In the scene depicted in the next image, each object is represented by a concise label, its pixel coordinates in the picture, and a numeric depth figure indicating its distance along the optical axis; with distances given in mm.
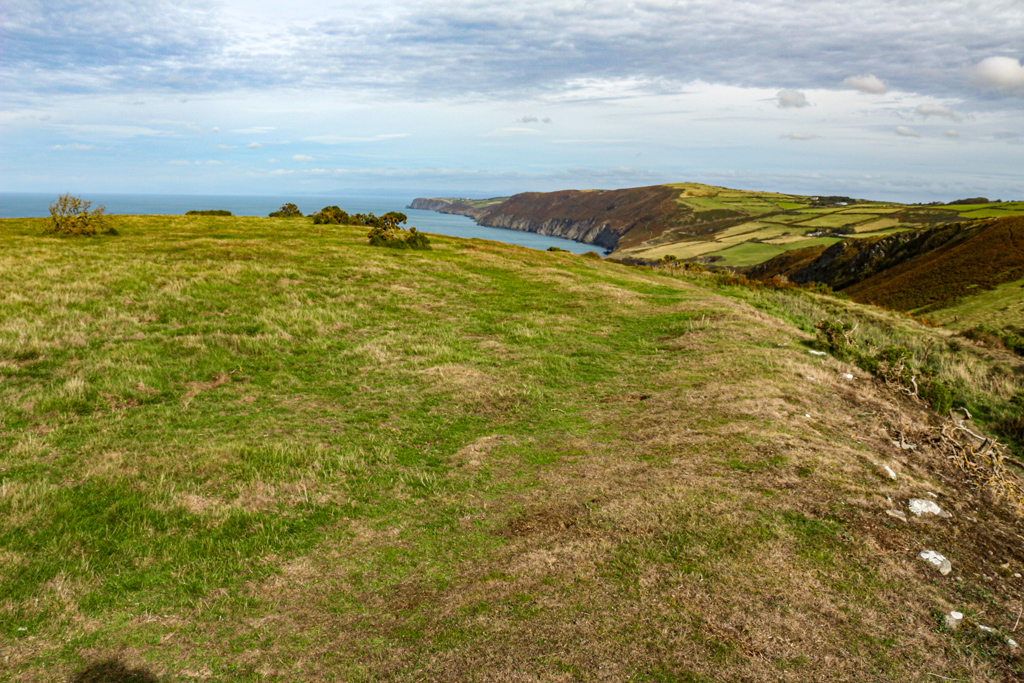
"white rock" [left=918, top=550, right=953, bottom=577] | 6547
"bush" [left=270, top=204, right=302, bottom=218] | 62438
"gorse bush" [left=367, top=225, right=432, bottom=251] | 40250
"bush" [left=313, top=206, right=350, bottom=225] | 56638
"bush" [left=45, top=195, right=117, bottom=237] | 35438
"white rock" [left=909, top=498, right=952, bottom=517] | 7832
